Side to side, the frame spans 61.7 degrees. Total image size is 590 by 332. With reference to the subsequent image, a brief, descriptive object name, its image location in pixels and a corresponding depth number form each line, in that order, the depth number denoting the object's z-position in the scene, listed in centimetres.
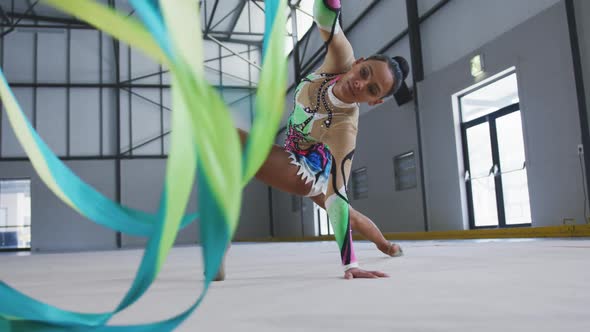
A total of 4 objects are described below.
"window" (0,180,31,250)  1650
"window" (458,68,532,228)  584
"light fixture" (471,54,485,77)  596
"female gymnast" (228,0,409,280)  174
